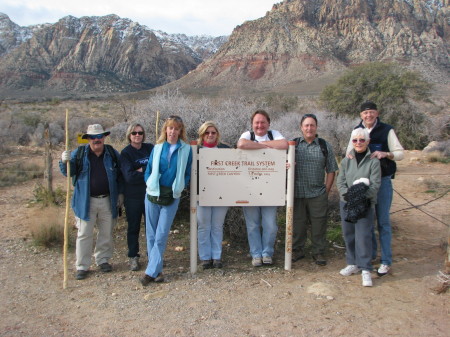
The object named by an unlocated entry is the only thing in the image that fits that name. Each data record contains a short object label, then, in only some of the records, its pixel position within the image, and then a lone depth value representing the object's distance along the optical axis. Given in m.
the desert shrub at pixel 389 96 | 19.08
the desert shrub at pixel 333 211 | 6.61
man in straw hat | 4.55
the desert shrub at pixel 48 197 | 7.84
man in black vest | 4.37
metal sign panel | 4.67
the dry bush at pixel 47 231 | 5.71
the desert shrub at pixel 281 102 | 24.44
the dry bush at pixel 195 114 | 7.91
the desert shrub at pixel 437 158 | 14.04
